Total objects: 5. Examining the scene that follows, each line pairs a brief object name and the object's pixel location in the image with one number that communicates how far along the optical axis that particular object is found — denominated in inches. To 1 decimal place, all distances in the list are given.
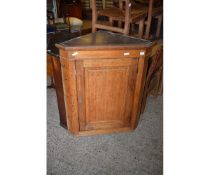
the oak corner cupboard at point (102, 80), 59.7
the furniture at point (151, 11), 94.3
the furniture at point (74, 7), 211.6
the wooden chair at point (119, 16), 81.3
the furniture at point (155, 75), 74.1
